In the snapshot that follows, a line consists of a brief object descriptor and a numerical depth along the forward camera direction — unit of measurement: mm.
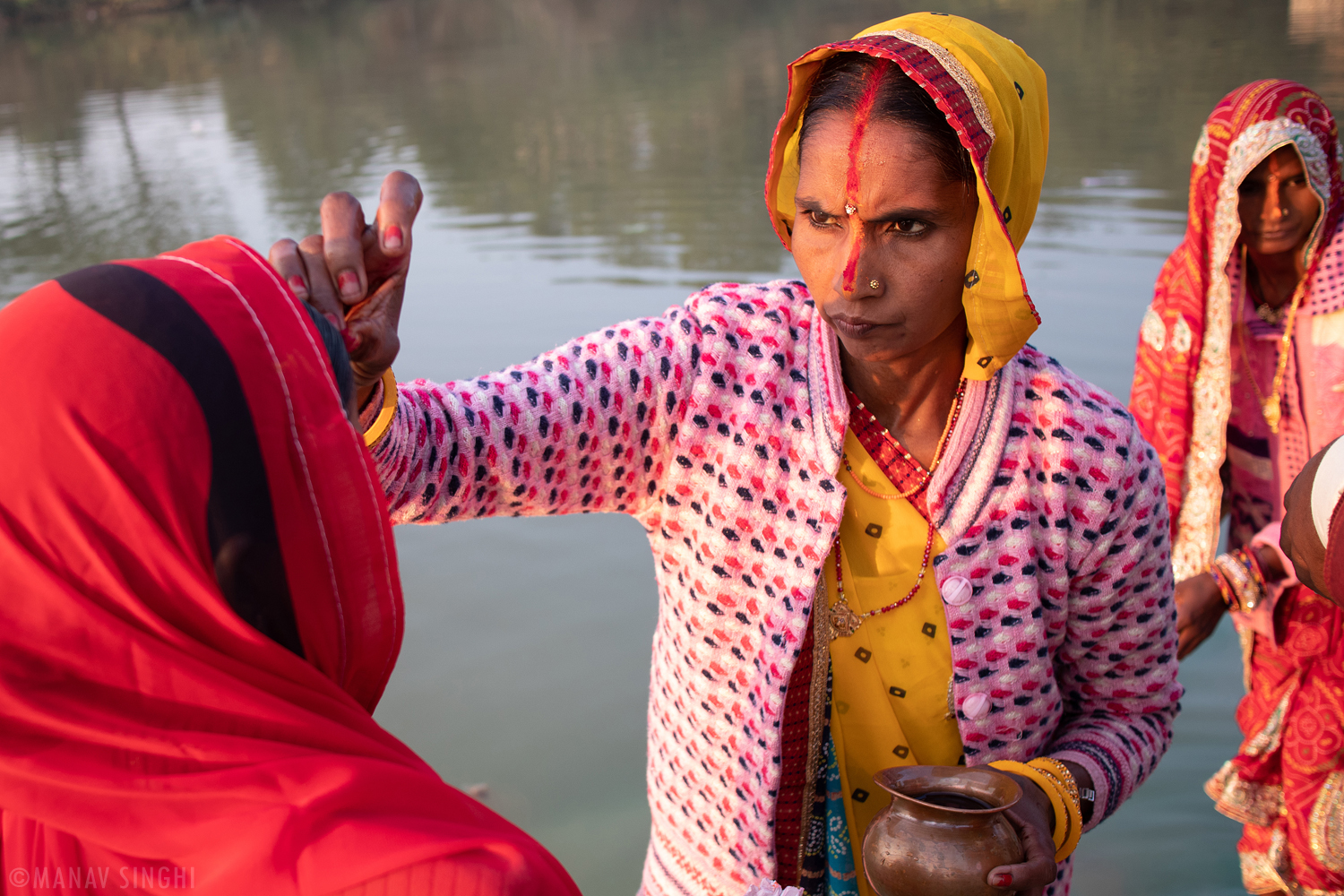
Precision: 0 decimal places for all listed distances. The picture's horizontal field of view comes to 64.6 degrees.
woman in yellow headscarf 1576
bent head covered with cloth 868
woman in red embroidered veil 2943
